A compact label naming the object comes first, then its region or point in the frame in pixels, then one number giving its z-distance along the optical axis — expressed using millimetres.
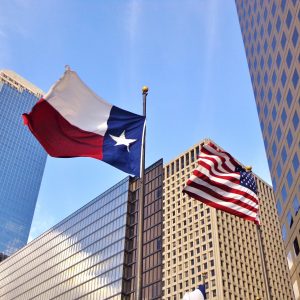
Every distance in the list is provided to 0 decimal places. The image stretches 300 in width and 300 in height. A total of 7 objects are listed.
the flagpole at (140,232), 14794
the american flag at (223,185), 22109
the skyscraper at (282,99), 57625
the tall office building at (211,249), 123062
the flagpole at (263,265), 20466
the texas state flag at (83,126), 17781
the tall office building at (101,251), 117438
